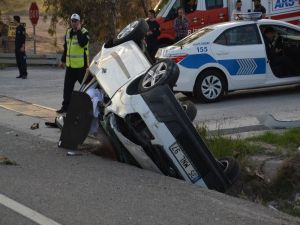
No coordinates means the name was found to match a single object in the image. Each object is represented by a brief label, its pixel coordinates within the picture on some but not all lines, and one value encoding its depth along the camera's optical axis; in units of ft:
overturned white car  23.26
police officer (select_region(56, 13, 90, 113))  37.78
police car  41.78
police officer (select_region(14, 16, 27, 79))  61.52
